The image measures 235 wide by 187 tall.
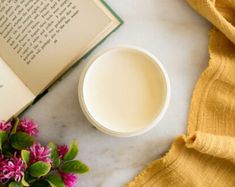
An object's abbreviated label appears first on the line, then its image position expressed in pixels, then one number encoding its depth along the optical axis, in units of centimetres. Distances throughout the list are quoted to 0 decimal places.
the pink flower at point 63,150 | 71
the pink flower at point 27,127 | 70
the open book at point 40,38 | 73
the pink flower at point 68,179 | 70
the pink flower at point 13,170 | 64
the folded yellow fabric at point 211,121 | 76
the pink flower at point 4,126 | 69
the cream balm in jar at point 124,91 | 72
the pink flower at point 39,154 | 65
